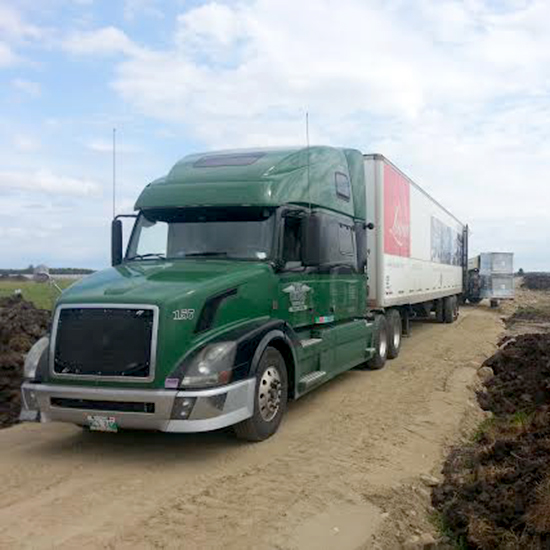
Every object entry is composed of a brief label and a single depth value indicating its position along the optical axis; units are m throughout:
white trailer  11.45
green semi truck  5.80
